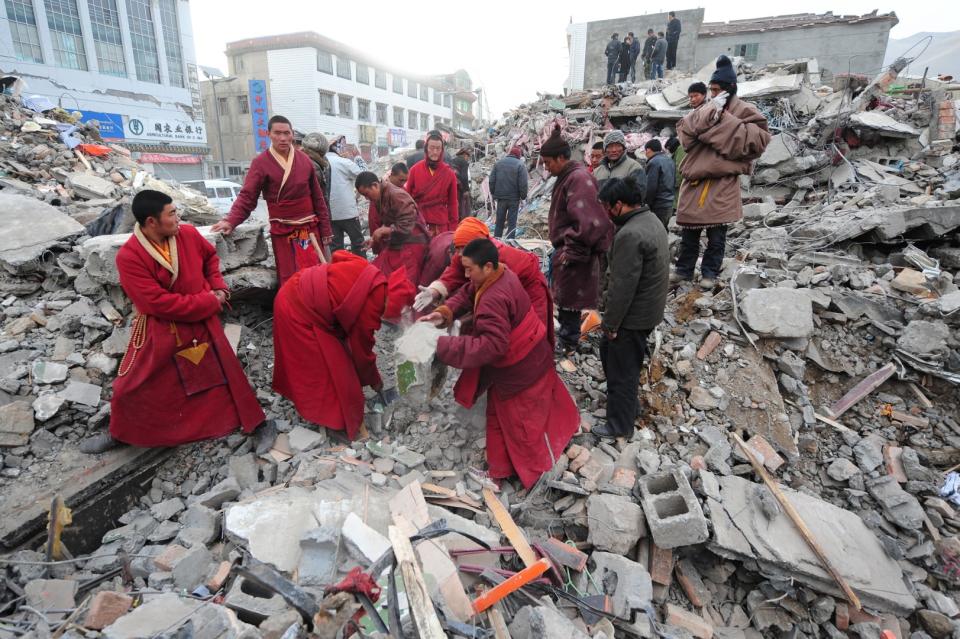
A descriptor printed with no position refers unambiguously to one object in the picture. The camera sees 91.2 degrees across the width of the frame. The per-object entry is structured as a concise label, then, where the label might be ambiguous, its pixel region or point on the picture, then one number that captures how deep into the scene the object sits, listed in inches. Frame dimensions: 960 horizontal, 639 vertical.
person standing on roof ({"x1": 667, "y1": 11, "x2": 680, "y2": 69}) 527.8
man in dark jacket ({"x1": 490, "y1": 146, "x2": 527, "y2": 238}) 279.6
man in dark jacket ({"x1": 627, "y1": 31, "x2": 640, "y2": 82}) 560.4
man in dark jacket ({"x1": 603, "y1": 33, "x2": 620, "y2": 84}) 565.9
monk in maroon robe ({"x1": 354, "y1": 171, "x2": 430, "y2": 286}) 174.9
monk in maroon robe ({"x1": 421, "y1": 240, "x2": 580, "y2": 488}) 105.5
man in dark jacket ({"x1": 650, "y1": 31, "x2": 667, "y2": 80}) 544.7
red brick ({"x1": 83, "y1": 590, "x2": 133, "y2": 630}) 69.1
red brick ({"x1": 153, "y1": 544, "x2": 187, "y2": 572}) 87.7
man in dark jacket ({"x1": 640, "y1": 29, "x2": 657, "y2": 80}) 556.4
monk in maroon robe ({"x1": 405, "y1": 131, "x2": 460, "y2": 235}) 207.2
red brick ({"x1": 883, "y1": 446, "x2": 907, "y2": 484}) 129.4
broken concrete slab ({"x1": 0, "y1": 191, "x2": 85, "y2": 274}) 151.7
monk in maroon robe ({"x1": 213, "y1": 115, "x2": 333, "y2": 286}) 148.8
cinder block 101.9
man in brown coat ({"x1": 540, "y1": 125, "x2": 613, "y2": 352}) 145.6
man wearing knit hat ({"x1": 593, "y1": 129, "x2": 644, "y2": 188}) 179.5
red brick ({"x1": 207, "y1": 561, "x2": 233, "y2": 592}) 83.0
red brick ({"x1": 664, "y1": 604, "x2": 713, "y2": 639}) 96.7
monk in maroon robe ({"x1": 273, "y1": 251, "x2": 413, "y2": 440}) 119.3
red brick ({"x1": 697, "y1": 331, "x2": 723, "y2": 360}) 158.1
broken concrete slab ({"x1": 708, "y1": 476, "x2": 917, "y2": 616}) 102.8
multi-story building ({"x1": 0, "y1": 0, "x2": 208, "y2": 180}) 570.3
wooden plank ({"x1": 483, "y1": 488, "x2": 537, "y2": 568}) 95.5
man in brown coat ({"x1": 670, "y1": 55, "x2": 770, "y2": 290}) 157.5
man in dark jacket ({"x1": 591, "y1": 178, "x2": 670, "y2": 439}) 116.6
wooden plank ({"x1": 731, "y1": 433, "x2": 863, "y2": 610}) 101.0
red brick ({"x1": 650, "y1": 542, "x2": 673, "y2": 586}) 104.3
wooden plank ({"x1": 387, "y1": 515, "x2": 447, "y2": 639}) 66.3
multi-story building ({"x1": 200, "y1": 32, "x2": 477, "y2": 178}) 1041.5
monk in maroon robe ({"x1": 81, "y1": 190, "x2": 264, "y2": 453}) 106.7
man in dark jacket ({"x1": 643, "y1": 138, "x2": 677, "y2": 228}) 181.6
